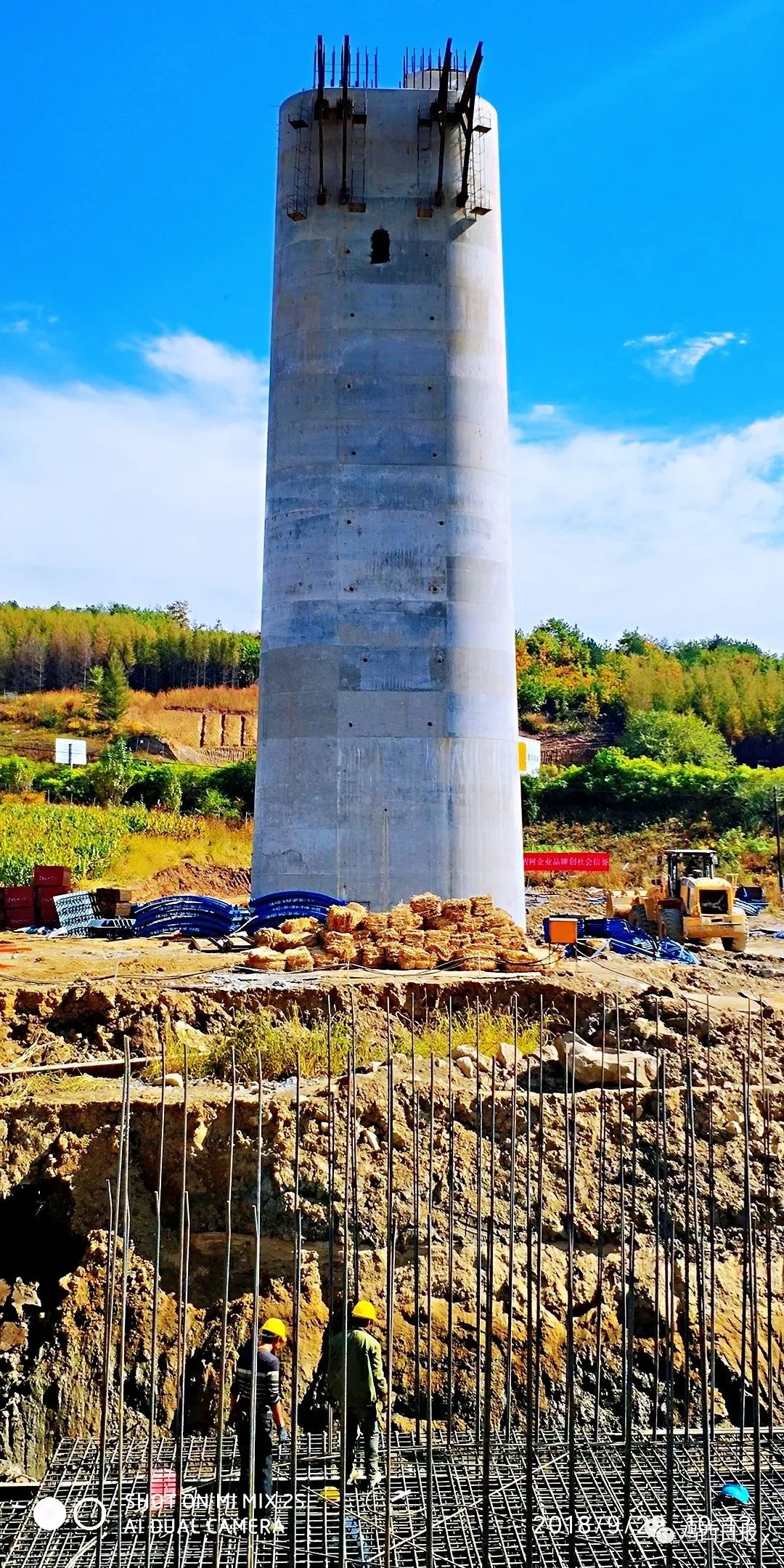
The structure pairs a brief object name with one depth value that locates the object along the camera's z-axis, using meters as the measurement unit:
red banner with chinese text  39.31
